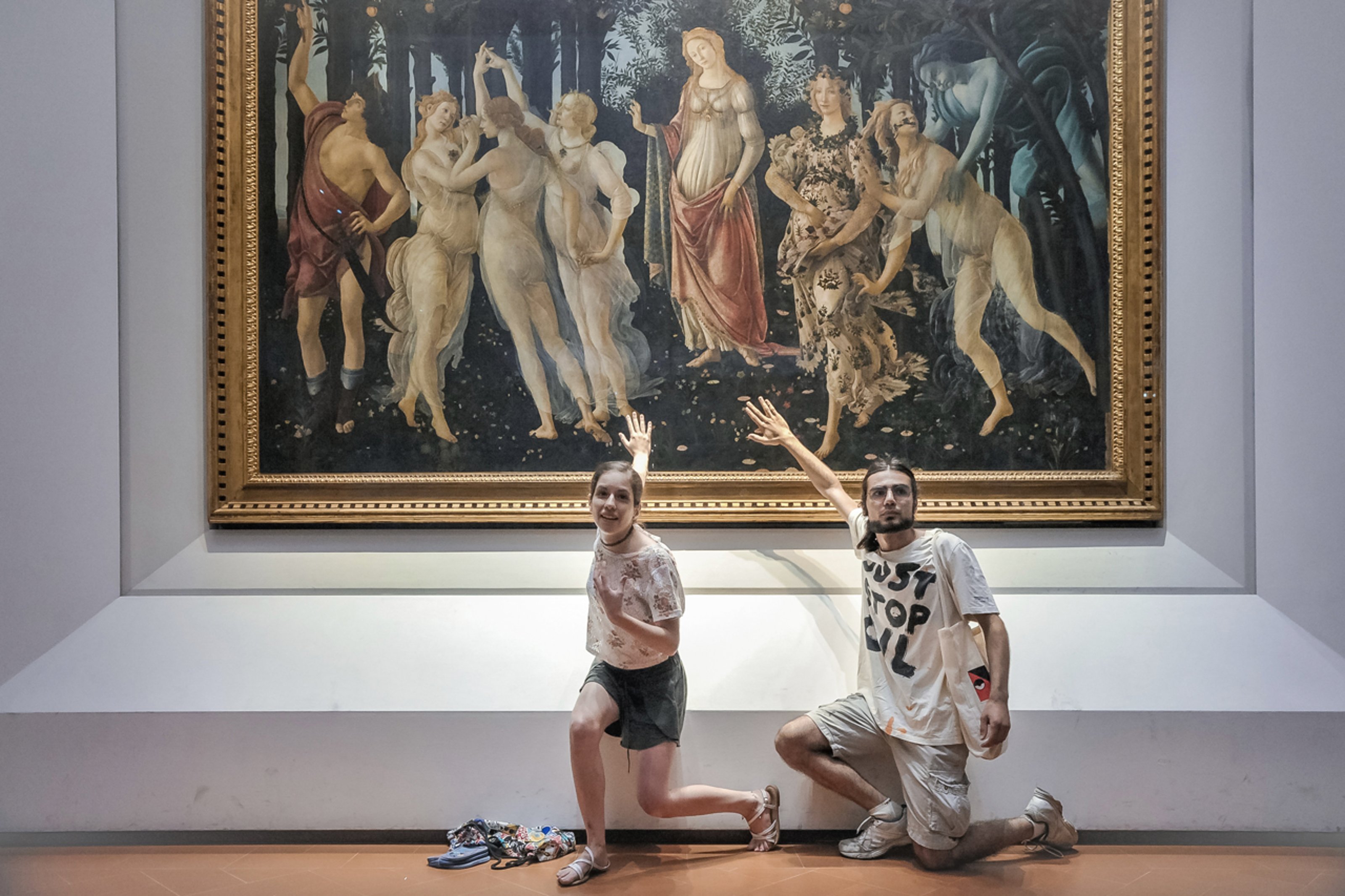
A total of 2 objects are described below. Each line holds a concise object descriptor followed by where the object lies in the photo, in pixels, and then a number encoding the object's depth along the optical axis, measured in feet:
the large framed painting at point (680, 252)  13.12
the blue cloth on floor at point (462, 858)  11.04
